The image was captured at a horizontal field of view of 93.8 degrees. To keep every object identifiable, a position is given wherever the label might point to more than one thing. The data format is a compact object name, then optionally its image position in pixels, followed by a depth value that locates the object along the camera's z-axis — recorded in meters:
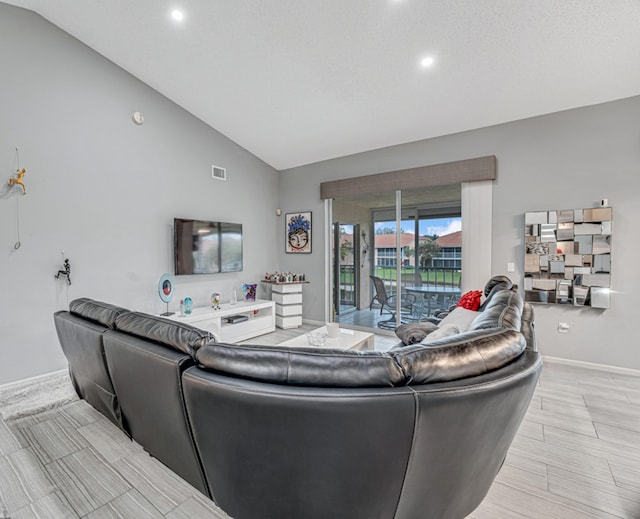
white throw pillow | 2.07
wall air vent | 4.64
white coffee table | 2.80
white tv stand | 3.95
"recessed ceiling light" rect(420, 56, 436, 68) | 2.84
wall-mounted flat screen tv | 4.09
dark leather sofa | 0.95
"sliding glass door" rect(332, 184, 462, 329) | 4.18
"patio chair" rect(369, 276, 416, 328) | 4.52
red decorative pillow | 2.78
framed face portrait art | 5.38
